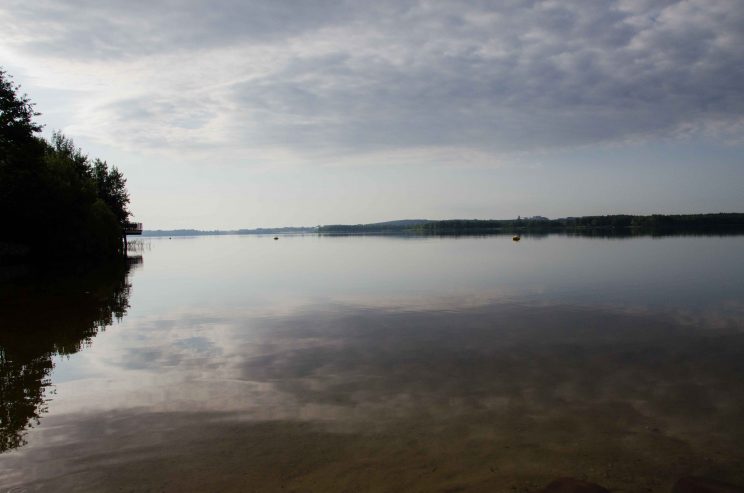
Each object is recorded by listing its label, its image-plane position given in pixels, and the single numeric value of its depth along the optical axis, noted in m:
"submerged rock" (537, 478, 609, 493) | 6.97
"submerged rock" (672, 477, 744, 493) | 6.95
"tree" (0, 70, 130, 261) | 52.94
